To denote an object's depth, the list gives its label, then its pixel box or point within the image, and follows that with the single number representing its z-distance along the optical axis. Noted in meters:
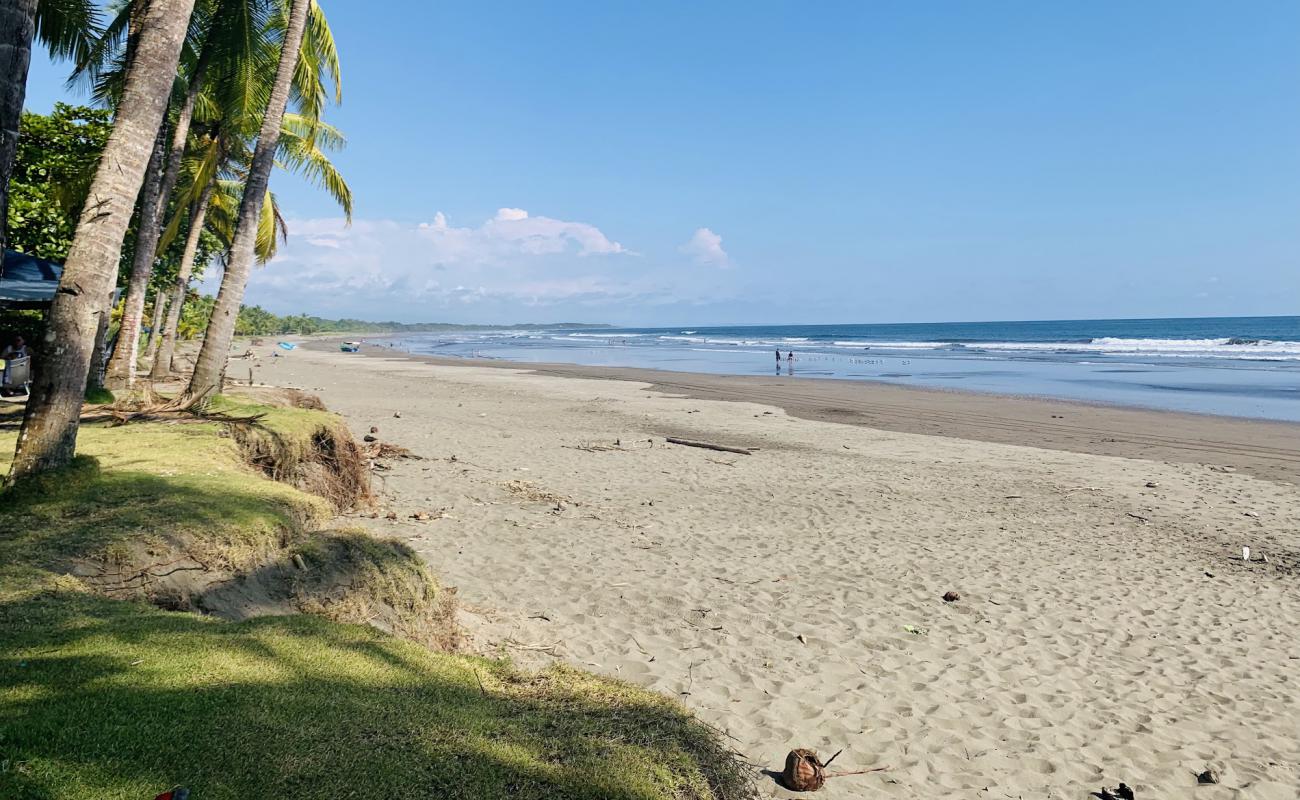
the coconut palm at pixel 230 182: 13.59
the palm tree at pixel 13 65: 4.03
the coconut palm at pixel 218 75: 10.19
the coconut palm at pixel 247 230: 9.23
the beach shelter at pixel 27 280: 9.59
